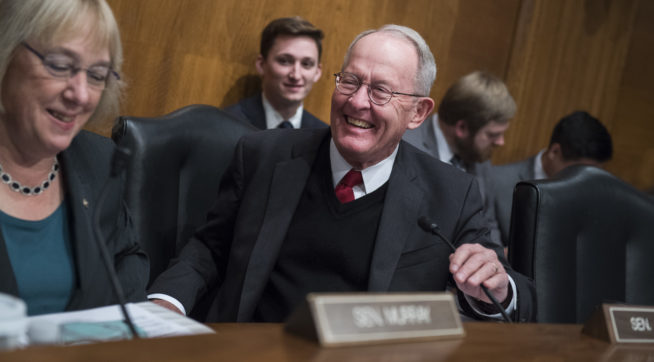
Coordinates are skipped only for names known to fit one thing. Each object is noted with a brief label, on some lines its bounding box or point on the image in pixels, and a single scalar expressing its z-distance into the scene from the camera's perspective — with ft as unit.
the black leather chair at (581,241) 6.44
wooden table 2.78
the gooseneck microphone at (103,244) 3.45
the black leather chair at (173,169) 6.92
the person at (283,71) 11.60
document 3.08
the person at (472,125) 12.57
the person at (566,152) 13.28
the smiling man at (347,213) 6.07
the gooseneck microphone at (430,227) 4.99
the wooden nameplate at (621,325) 4.49
